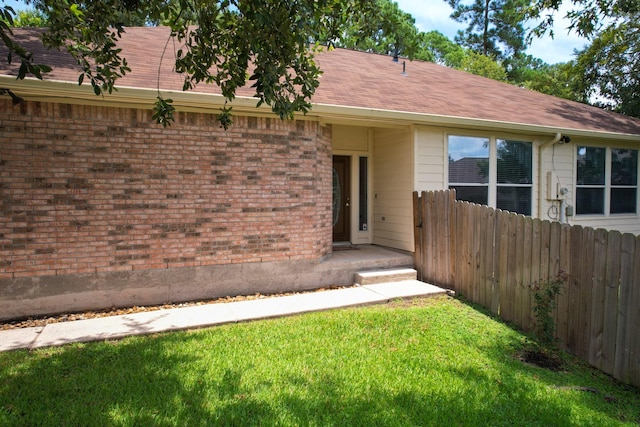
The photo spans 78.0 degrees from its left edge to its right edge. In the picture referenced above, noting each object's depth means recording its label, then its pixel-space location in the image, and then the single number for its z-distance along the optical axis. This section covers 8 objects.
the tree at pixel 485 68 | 25.19
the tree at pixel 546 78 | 18.44
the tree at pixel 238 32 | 3.50
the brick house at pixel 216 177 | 5.48
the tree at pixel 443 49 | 32.34
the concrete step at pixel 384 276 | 7.03
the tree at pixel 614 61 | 9.49
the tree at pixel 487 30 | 29.98
